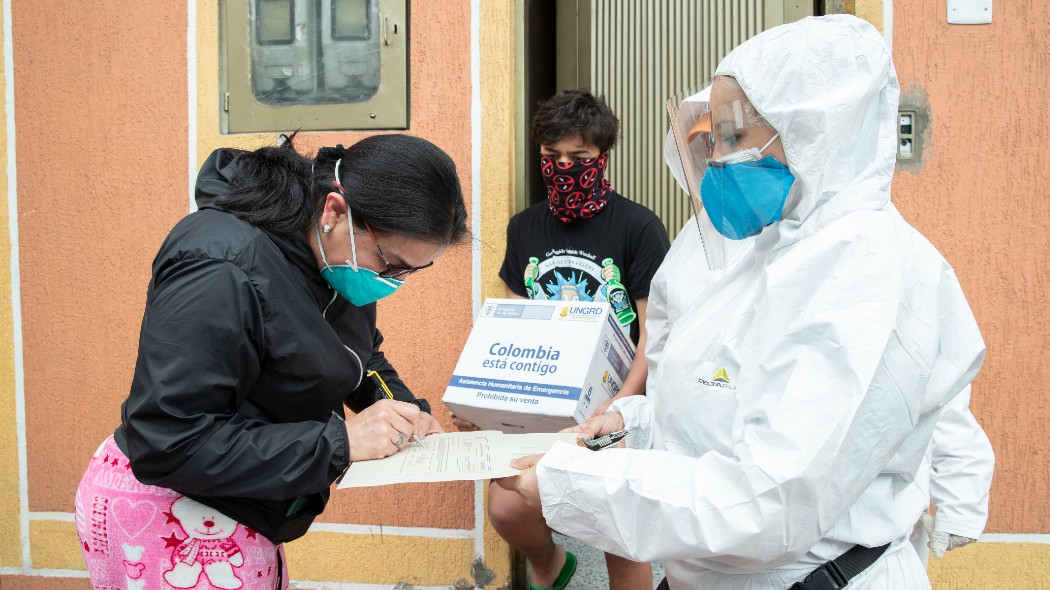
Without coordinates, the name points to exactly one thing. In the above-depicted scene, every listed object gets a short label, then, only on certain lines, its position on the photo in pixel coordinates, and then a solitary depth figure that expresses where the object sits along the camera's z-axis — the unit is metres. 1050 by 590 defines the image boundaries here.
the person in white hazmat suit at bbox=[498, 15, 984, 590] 1.30
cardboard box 2.53
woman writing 1.51
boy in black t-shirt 2.96
